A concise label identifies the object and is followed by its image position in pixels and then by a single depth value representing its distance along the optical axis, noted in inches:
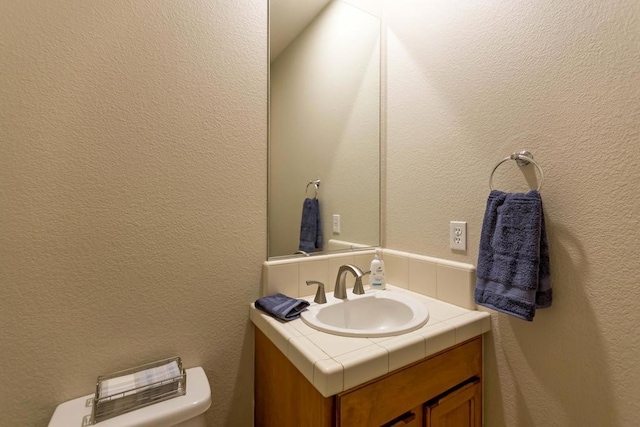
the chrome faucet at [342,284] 47.1
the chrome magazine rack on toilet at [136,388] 31.8
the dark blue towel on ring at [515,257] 33.0
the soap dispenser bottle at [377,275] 51.8
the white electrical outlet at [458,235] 43.8
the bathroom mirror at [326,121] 49.3
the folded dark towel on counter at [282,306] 40.0
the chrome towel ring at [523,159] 35.0
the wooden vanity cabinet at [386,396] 30.3
